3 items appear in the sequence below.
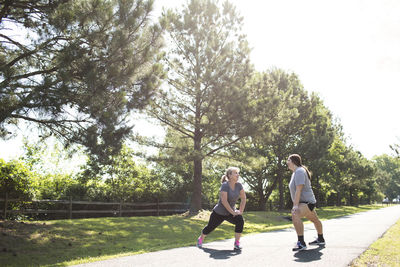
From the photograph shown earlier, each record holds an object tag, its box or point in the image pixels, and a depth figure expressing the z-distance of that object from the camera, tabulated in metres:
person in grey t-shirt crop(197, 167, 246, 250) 6.91
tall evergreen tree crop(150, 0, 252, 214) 18.12
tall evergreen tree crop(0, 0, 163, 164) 9.03
